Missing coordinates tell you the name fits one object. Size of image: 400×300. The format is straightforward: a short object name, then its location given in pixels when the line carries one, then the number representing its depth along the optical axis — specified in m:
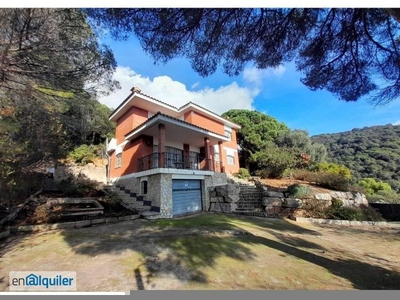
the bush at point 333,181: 10.62
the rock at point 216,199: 10.40
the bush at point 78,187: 10.20
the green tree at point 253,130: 20.78
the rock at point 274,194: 9.67
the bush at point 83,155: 15.43
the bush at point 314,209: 8.48
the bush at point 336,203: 8.67
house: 9.06
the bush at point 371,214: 8.67
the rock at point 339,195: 9.66
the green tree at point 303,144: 20.51
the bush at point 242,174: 15.43
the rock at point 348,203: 9.60
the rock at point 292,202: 9.10
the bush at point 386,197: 12.24
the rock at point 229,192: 10.23
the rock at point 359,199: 9.83
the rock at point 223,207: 10.01
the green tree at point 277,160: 14.80
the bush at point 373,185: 15.23
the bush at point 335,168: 14.91
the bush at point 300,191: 9.22
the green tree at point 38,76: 3.93
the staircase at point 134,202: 8.46
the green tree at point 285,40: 4.10
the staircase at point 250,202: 9.41
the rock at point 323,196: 9.25
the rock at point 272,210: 9.33
